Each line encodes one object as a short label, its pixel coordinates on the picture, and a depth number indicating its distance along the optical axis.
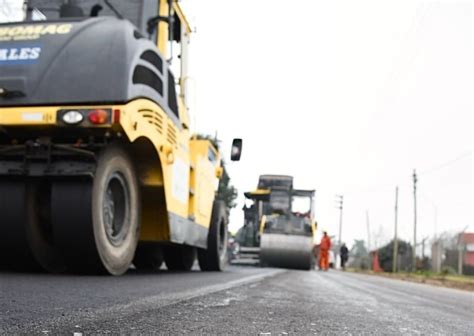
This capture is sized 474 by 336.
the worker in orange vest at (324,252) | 22.22
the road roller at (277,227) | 17.62
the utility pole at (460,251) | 27.55
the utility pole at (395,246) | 36.57
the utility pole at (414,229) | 31.31
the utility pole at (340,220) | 67.31
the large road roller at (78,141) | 4.40
